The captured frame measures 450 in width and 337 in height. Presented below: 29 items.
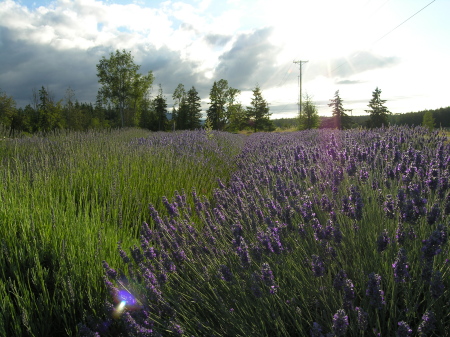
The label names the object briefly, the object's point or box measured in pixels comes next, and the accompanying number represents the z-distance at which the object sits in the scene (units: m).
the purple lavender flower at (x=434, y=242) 1.19
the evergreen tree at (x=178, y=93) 50.03
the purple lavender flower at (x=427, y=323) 0.98
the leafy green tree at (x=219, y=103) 42.53
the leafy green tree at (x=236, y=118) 42.44
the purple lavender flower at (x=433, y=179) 1.92
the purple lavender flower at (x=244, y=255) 1.48
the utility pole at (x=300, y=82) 38.26
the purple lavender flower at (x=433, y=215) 1.42
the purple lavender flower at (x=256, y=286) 1.32
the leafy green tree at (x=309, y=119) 36.10
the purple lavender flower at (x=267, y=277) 1.29
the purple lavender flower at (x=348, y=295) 1.12
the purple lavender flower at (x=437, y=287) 1.13
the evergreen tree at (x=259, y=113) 39.87
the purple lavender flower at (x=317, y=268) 1.32
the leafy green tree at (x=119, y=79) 39.09
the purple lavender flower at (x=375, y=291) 1.14
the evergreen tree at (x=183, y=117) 42.62
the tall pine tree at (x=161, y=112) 43.00
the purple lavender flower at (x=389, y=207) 1.71
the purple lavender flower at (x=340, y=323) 0.95
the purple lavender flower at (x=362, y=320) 1.04
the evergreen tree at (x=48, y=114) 31.47
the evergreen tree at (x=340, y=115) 29.64
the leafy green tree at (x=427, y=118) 42.38
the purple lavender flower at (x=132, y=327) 1.22
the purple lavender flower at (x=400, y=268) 1.14
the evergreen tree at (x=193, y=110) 42.38
